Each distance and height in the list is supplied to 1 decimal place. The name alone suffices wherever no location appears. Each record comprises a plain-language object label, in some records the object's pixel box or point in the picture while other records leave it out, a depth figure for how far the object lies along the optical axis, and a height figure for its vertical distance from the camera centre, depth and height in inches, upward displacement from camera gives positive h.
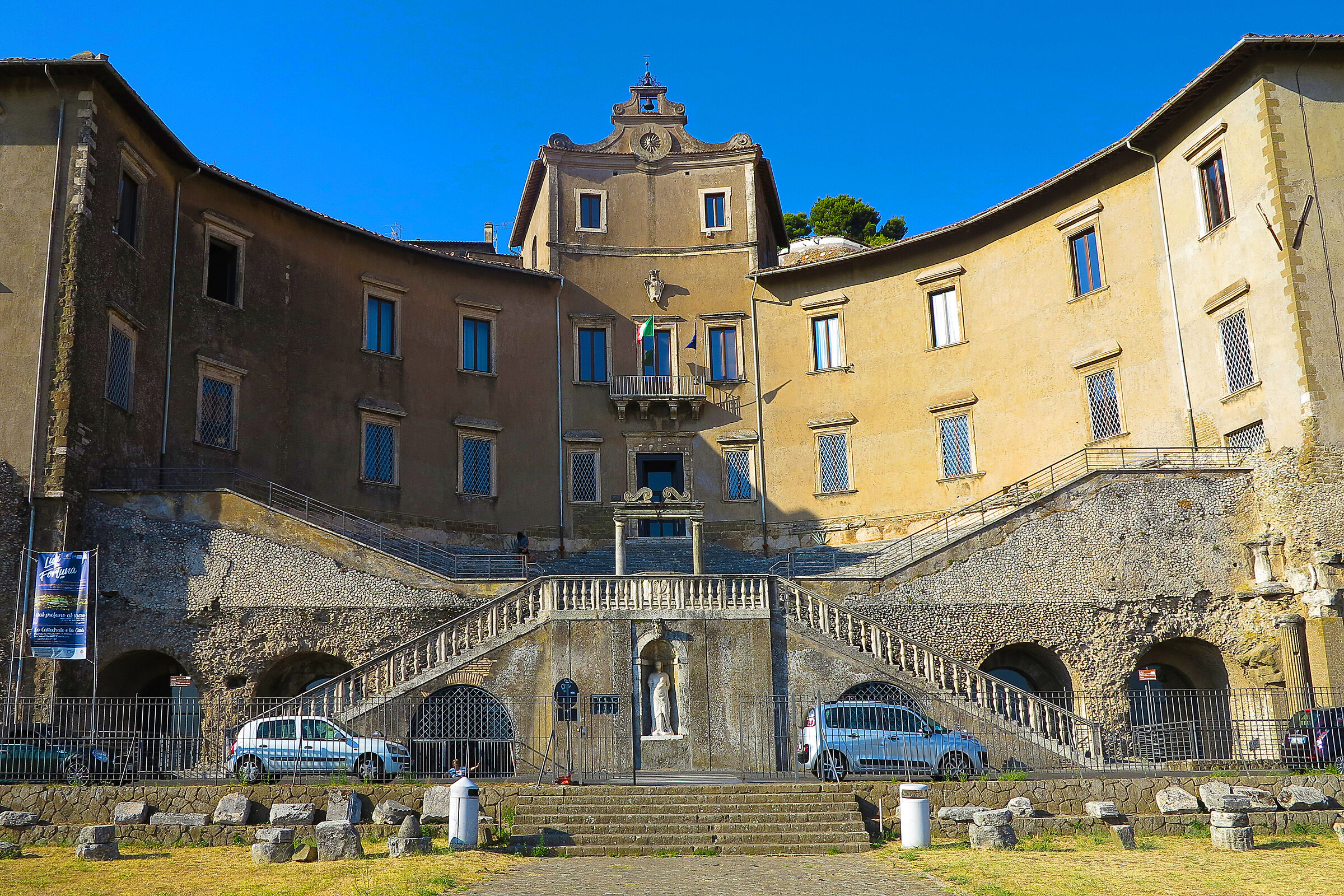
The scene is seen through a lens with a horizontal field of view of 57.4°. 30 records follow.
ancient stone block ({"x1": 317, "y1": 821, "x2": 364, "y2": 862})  660.7 -58.0
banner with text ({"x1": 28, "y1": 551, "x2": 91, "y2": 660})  995.9 +106.0
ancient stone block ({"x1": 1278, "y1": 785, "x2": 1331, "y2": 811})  739.4 -58.9
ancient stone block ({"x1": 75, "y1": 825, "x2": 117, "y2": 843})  667.4 -50.9
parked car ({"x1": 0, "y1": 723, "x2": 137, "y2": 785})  789.9 -12.9
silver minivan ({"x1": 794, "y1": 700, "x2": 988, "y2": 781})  821.9 -20.4
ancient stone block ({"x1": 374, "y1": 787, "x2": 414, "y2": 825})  722.2 -48.2
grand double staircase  930.7 +56.0
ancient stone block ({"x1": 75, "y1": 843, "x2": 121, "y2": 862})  665.0 -60.0
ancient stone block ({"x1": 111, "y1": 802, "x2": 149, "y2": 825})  726.5 -44.0
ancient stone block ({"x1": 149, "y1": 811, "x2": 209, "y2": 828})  722.2 -47.7
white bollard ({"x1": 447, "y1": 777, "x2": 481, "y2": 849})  679.1 -48.8
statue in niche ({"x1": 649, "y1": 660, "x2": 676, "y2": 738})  985.5 +13.1
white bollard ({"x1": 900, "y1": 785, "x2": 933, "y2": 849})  700.0 -62.2
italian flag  1504.7 +470.6
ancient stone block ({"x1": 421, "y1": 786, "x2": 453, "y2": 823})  719.1 -45.0
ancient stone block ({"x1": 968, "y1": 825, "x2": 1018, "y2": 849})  689.6 -70.3
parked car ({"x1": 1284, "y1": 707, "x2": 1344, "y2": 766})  876.0 -27.1
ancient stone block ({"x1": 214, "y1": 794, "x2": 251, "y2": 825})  726.5 -43.9
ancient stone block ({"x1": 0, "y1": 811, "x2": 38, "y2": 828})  714.2 -44.3
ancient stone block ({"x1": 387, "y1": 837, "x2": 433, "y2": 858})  661.3 -62.4
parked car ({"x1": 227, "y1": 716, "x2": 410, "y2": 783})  843.4 -12.0
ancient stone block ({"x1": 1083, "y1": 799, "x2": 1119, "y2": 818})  728.3 -60.6
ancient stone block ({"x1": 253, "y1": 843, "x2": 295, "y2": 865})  656.4 -63.2
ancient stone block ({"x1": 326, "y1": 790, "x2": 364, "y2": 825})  712.4 -43.8
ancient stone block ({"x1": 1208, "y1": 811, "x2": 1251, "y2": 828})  684.7 -64.4
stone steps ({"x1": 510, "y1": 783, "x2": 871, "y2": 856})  704.4 -58.0
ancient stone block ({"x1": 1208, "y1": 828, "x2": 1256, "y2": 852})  676.1 -74.2
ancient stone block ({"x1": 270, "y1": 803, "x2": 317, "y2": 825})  713.5 -46.3
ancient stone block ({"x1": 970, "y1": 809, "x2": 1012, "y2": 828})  695.1 -60.2
